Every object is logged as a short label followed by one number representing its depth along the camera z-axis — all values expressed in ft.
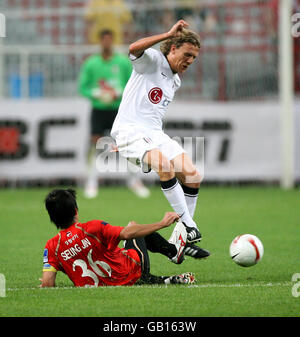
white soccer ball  41.19
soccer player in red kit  38.11
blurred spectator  107.45
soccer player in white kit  46.65
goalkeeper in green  88.28
